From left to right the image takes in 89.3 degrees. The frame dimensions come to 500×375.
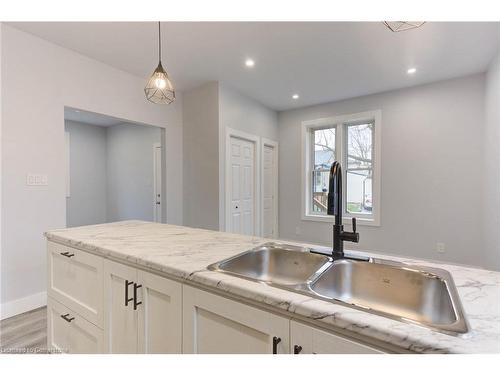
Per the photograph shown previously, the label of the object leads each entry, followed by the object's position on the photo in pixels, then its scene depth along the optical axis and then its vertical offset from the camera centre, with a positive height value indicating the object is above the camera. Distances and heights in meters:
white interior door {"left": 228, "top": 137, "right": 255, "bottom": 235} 3.96 -0.03
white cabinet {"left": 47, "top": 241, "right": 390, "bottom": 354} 0.76 -0.52
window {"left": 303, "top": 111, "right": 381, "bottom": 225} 4.16 +0.41
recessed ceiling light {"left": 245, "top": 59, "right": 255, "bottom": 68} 3.02 +1.48
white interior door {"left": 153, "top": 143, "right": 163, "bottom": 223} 5.23 +0.09
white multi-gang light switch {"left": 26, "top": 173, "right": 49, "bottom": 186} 2.50 +0.04
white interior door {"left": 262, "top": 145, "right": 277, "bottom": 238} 4.87 -0.15
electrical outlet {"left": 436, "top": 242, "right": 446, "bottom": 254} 3.61 -0.90
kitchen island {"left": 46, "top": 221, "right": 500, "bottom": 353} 0.62 -0.38
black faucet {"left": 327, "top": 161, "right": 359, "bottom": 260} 1.19 -0.11
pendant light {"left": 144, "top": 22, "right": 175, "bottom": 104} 1.87 +0.77
